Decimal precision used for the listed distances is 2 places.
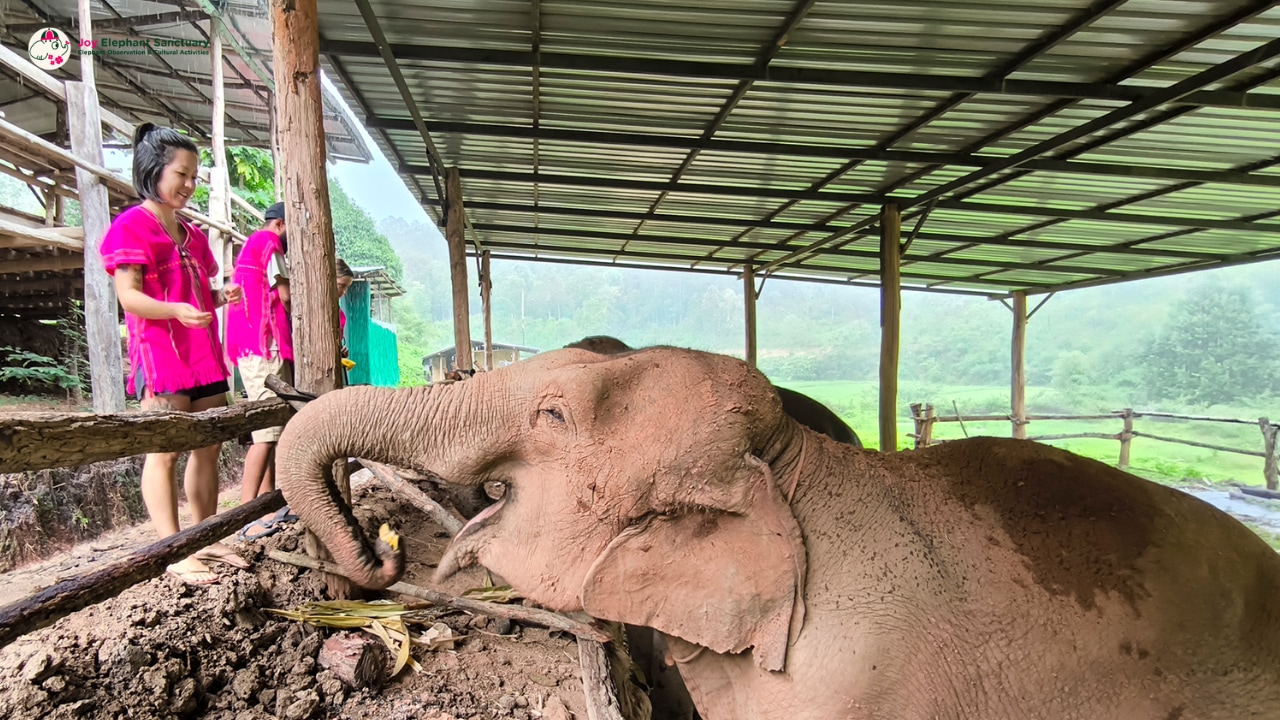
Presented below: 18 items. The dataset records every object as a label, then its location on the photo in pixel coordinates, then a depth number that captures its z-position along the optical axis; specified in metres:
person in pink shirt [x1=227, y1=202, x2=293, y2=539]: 4.07
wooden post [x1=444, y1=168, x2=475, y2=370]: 9.04
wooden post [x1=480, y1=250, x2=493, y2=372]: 15.42
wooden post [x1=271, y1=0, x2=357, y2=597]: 3.03
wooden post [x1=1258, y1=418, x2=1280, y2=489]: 13.79
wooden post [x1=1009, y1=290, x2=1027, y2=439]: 17.06
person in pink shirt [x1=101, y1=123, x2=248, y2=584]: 2.77
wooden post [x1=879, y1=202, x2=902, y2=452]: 9.04
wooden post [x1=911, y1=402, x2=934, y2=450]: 16.09
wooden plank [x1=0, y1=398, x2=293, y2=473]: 1.62
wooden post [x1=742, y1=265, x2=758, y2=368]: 15.98
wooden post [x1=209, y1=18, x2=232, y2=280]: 8.83
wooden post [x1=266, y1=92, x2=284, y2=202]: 10.66
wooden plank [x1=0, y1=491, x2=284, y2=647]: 1.66
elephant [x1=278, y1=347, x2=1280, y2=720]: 1.85
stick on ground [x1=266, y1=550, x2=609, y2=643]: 3.09
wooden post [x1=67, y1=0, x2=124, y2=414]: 5.79
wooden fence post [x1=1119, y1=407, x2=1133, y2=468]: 16.28
